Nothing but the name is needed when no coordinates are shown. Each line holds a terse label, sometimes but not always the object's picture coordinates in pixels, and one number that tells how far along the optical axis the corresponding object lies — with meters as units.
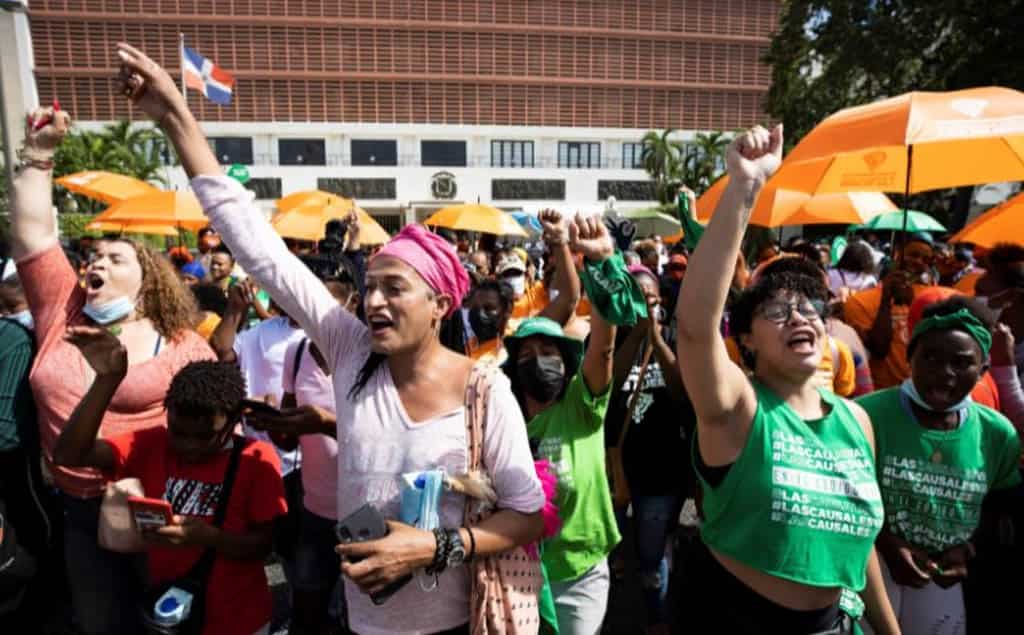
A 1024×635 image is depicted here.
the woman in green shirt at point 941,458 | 2.42
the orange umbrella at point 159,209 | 6.79
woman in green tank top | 1.83
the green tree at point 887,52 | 16.52
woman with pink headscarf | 1.74
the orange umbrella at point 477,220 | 9.09
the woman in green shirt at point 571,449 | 2.65
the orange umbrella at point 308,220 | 6.82
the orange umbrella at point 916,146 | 3.49
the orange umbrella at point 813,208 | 6.27
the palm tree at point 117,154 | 34.84
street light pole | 38.41
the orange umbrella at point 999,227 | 4.21
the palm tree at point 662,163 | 45.69
